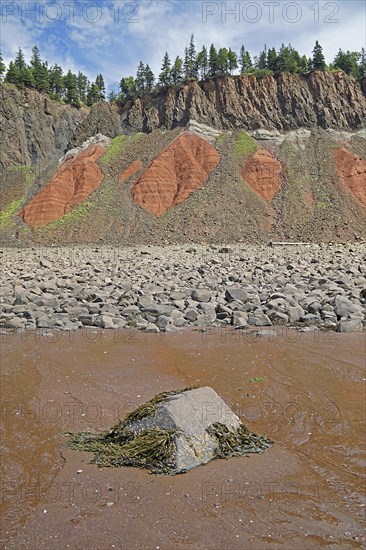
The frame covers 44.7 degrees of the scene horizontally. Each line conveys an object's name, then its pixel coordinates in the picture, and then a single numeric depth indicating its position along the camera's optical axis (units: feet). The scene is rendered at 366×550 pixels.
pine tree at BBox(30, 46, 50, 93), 233.55
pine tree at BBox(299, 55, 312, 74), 199.56
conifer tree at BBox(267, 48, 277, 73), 208.33
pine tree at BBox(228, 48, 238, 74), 212.23
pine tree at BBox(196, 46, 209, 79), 210.79
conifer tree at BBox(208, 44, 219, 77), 205.05
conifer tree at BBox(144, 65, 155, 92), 222.91
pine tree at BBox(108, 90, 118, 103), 216.08
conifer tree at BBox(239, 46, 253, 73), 218.59
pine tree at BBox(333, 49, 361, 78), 219.00
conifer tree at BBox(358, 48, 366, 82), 216.54
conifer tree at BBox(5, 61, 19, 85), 225.56
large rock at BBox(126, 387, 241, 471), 19.77
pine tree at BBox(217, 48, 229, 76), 201.57
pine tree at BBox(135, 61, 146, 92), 223.47
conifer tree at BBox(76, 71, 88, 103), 311.99
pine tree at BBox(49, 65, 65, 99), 270.87
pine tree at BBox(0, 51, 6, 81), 238.07
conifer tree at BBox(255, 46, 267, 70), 217.81
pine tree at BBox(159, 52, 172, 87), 207.43
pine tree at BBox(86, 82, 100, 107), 282.97
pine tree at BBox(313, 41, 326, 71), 198.18
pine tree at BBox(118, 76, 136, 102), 222.81
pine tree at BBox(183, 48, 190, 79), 210.30
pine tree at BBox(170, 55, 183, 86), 206.90
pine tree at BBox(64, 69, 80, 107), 249.55
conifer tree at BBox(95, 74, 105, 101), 285.43
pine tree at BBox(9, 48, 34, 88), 225.60
